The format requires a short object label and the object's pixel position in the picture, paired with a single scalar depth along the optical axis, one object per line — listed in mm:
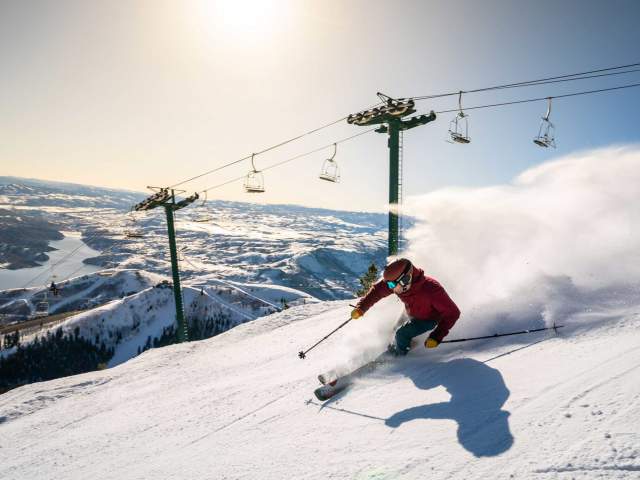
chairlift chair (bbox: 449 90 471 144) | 14945
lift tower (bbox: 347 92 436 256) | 15133
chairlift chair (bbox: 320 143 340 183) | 17484
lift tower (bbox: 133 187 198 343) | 27219
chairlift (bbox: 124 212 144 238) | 30025
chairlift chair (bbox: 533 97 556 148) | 14445
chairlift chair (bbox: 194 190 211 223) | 25225
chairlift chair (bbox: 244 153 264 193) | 21112
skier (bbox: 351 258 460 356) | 5953
